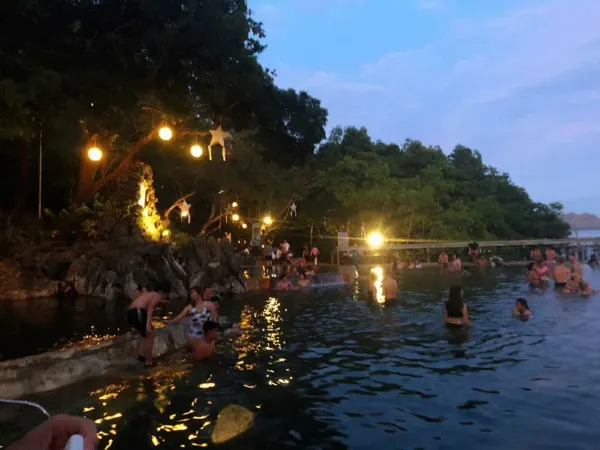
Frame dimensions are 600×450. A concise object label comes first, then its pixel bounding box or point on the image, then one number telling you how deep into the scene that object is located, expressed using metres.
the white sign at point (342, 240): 47.83
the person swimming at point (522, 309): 17.78
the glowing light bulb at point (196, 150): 17.83
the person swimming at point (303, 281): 30.16
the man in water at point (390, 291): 21.45
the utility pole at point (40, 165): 24.60
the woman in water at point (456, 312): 15.41
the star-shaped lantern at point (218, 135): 16.83
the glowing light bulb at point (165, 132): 16.95
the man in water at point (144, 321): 11.76
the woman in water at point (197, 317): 12.41
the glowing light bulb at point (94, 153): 18.28
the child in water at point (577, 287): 23.69
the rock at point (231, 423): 7.49
